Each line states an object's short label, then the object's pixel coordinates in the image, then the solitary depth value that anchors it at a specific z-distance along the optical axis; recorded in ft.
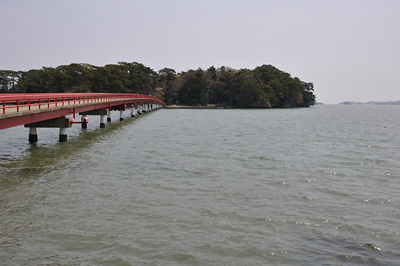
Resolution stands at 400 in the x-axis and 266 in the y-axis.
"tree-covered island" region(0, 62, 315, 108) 378.73
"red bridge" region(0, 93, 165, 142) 67.62
